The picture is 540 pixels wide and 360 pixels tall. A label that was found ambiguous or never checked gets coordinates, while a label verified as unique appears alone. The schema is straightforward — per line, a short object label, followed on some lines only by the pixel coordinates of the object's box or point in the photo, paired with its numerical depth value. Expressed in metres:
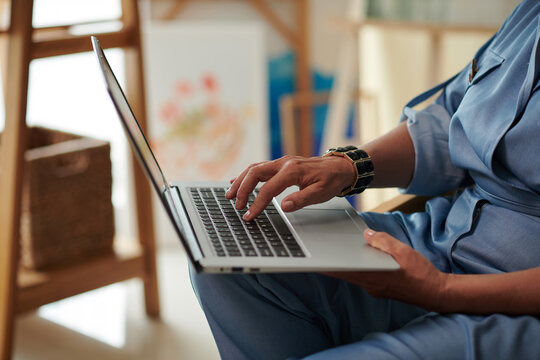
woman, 1.38
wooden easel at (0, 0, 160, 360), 2.08
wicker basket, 2.35
